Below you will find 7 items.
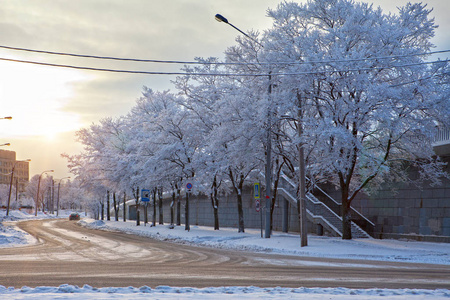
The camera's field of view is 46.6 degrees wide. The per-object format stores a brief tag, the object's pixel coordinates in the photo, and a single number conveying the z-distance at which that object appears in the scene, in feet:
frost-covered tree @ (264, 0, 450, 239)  79.66
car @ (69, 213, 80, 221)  262.88
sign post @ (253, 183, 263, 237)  93.91
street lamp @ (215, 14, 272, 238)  90.07
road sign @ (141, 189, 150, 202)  132.46
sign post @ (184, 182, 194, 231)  127.19
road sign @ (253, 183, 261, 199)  94.12
